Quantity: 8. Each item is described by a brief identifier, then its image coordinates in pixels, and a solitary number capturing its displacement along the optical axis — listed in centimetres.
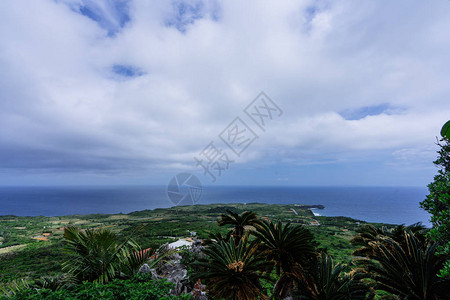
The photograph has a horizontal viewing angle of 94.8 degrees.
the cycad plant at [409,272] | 687
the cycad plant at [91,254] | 696
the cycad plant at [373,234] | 1061
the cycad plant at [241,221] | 1205
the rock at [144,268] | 817
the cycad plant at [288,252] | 884
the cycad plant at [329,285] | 736
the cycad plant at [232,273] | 775
